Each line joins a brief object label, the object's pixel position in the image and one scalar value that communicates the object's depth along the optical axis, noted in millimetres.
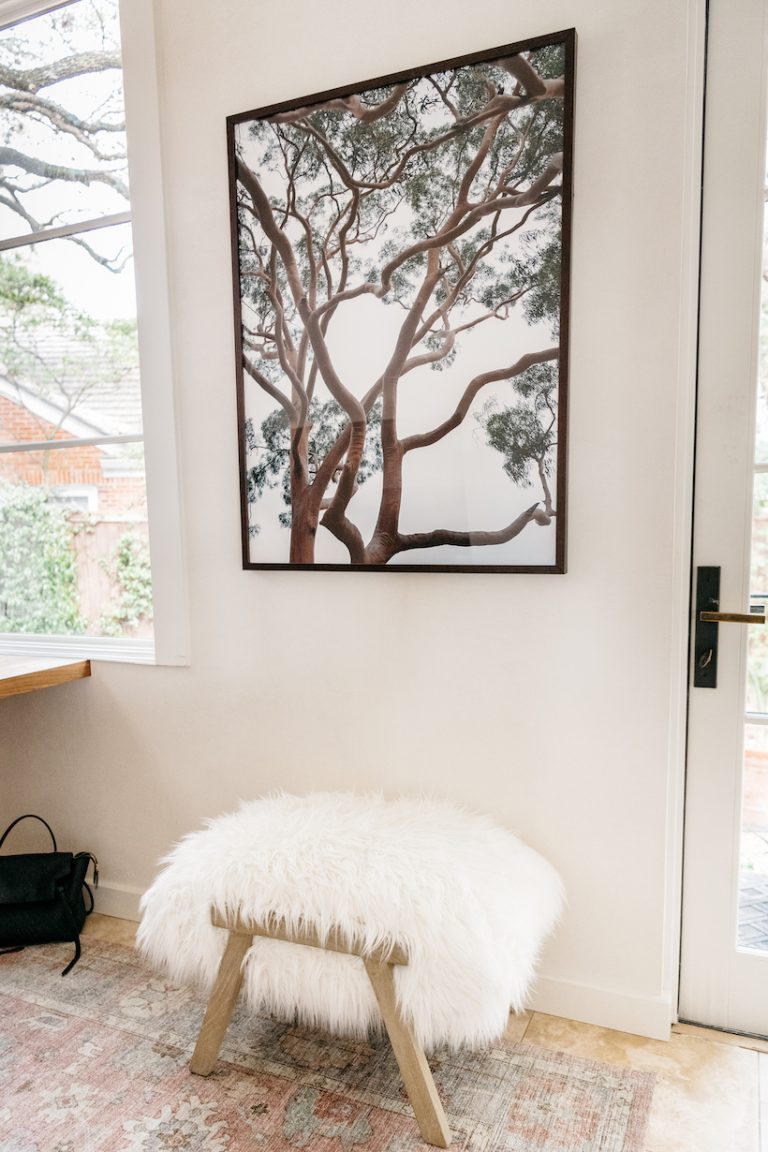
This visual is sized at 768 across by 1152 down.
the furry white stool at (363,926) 1287
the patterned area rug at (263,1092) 1357
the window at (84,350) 1994
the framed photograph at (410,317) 1574
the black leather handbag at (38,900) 1980
